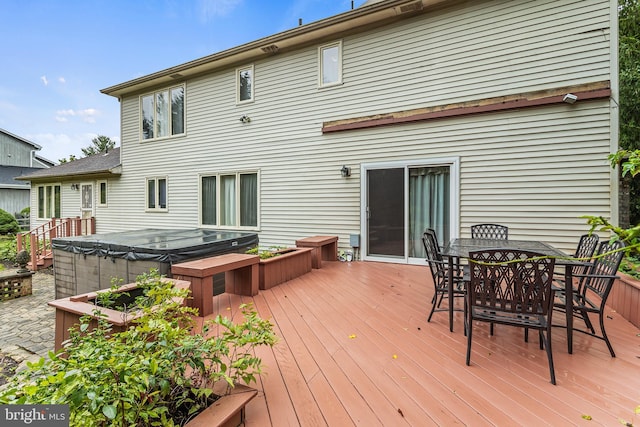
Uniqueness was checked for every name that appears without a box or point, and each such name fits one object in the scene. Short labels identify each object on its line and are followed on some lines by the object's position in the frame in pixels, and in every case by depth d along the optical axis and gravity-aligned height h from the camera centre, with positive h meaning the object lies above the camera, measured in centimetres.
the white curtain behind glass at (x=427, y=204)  590 +10
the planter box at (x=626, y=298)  318 -99
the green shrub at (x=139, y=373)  126 -76
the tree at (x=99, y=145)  3659 +783
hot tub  487 -74
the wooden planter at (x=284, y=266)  448 -90
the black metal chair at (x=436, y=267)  331 -65
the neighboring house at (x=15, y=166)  1977 +341
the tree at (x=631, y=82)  962 +394
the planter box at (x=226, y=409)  156 -106
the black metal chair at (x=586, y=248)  320 -43
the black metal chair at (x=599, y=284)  257 -70
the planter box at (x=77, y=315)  217 -78
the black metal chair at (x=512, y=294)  226 -65
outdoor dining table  244 -43
